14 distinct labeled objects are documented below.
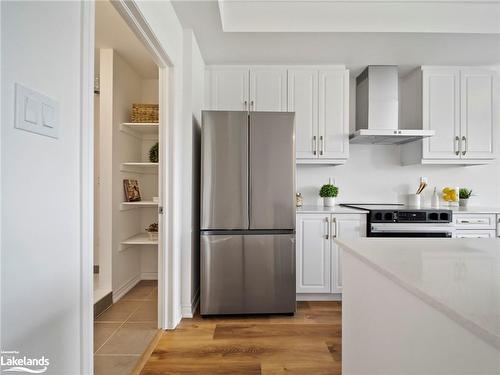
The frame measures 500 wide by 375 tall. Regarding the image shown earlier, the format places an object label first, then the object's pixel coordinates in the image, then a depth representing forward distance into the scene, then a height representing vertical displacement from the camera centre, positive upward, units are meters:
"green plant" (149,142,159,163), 3.21 +0.37
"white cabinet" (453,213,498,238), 2.78 -0.34
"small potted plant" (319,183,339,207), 3.14 -0.06
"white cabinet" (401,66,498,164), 3.07 +0.80
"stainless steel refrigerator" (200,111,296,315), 2.47 -0.14
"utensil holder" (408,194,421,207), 3.12 -0.12
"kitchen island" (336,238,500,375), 0.61 -0.31
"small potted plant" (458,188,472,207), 3.27 -0.08
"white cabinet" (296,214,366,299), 2.80 -0.63
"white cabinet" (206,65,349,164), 3.03 +0.98
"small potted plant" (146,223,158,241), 3.20 -0.48
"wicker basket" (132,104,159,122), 3.10 +0.79
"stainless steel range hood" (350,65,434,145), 3.07 +0.94
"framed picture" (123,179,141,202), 3.10 -0.03
